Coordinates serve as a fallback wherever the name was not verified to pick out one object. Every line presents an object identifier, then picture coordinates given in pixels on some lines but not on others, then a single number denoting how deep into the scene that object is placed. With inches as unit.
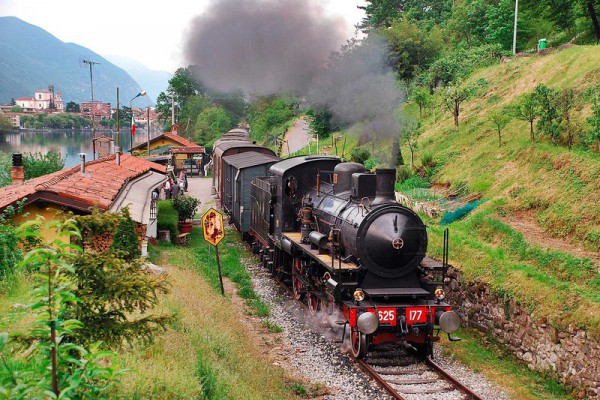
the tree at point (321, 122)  990.8
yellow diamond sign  558.3
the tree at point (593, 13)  1123.0
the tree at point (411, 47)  1443.2
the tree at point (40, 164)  995.9
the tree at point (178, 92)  3272.6
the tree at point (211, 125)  2625.5
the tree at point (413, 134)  903.2
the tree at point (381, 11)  2119.8
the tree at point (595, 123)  602.9
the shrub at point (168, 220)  796.0
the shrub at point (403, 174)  850.4
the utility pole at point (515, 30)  1277.1
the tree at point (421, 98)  1133.9
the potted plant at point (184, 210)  885.8
